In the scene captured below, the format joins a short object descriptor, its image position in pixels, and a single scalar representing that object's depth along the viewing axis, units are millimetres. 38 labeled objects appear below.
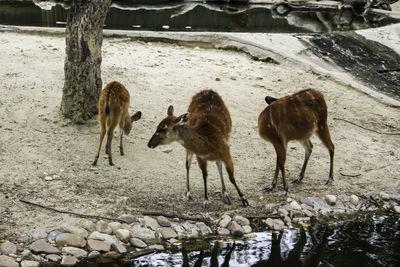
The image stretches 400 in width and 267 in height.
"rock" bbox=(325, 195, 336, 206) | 12125
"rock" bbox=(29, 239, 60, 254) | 9258
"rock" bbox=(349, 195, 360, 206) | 12305
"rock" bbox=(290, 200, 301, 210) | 11844
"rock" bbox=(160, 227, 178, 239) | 10262
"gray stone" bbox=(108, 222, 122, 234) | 10133
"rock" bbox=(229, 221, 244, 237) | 10562
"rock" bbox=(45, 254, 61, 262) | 9109
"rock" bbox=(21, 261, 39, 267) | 8814
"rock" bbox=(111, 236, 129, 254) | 9586
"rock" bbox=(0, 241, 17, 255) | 9078
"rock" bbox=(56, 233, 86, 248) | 9555
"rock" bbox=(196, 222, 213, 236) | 10530
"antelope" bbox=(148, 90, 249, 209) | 11016
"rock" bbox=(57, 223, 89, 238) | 9875
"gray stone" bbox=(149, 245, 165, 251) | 9859
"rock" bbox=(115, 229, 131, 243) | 9922
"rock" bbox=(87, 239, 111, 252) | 9523
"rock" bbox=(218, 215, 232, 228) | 10789
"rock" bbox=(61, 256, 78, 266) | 9065
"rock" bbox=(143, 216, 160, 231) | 10422
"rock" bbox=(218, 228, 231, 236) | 10562
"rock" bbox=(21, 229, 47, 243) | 9578
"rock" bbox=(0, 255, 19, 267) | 8711
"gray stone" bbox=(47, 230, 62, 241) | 9680
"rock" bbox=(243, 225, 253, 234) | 10758
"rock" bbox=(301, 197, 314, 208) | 12062
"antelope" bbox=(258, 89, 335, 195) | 12141
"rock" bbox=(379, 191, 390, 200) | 12566
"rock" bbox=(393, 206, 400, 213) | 12211
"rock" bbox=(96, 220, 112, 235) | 10078
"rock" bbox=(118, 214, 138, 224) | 10454
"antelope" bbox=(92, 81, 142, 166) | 12492
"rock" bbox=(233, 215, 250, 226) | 10947
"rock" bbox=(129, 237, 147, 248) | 9859
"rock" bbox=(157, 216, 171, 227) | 10555
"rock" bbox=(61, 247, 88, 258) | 9359
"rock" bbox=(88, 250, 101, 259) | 9375
